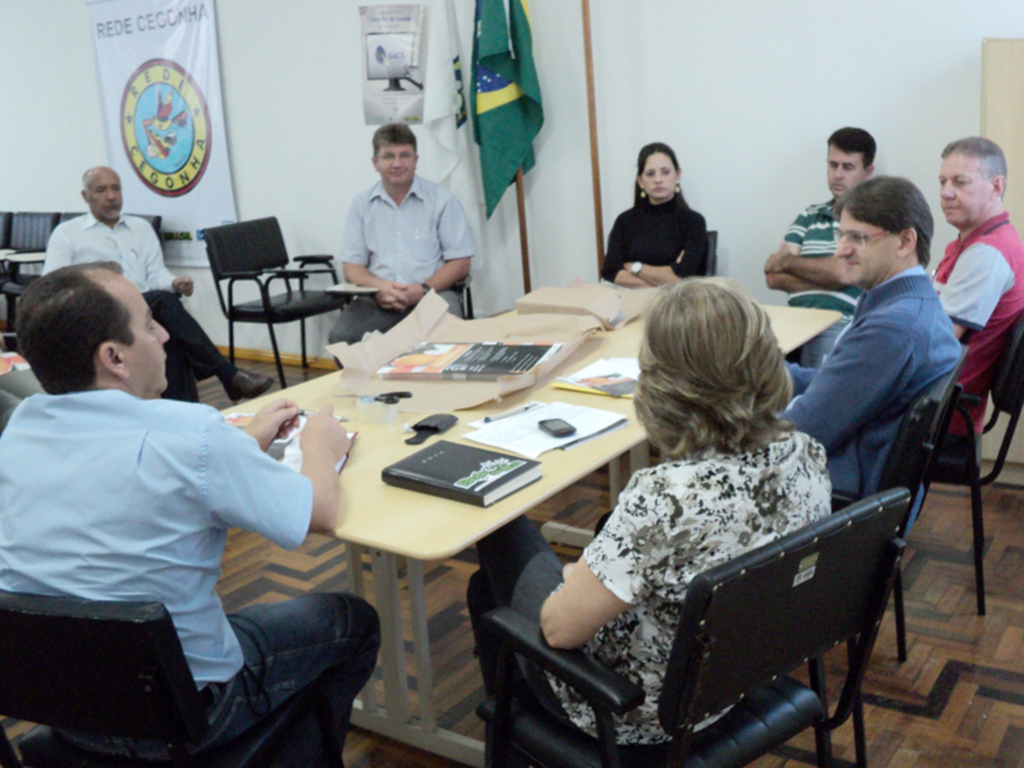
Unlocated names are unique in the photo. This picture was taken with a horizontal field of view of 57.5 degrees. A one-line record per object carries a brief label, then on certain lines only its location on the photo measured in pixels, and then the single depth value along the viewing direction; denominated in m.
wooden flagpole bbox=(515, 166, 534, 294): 4.63
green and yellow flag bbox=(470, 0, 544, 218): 4.36
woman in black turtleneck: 3.98
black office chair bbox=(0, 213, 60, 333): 6.52
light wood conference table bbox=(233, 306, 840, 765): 1.60
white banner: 5.81
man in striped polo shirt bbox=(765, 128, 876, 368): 3.58
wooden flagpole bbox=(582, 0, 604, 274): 4.25
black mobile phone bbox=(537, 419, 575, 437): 1.97
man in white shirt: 4.44
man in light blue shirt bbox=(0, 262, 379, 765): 1.39
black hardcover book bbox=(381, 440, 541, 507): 1.69
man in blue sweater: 2.00
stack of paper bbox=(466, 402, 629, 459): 1.93
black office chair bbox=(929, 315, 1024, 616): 2.48
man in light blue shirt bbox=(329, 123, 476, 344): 4.35
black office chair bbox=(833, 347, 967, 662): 1.81
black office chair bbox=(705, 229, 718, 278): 3.98
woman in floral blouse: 1.26
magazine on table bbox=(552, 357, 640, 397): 2.27
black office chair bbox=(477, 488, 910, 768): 1.20
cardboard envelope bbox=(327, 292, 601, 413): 2.25
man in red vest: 2.70
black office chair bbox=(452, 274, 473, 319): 4.38
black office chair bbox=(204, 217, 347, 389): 4.99
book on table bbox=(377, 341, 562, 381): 2.34
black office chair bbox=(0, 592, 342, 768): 1.23
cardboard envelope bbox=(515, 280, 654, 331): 2.92
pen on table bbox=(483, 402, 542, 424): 2.12
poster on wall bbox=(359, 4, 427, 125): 4.83
